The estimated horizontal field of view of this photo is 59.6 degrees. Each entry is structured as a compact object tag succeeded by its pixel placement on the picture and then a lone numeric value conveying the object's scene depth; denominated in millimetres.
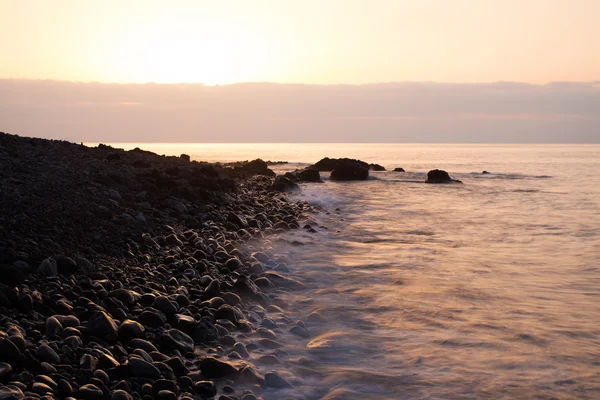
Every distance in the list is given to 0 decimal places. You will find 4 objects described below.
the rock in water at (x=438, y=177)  30669
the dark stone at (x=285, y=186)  21000
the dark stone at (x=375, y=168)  40219
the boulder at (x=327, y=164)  36997
